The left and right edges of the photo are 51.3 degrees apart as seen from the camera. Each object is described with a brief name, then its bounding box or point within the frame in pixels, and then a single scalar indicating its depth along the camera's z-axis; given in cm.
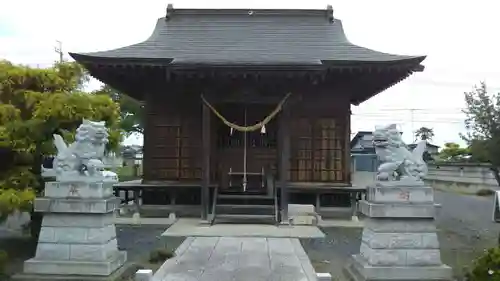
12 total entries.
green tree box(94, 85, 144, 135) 3822
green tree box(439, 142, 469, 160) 4482
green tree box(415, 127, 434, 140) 6128
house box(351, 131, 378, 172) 4625
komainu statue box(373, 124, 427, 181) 716
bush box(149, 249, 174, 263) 876
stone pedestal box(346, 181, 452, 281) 684
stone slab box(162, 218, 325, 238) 1161
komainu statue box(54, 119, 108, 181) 738
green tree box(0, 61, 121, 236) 848
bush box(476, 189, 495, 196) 2642
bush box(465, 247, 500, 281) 601
